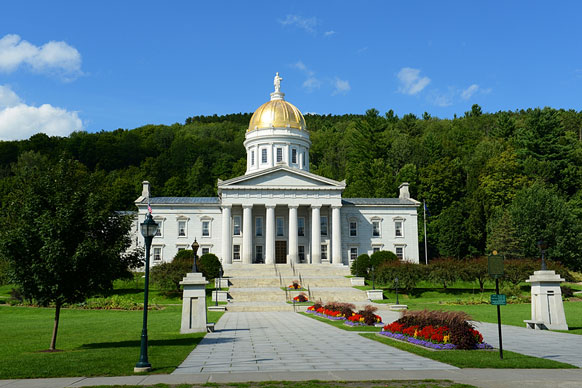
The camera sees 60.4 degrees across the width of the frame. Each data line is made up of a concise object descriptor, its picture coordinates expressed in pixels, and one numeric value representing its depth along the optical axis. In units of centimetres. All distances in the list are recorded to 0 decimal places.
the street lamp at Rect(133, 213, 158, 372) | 1252
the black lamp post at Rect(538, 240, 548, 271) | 2140
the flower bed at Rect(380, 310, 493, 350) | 1559
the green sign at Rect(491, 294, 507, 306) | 1423
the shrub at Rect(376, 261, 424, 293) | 4547
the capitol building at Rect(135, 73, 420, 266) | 6412
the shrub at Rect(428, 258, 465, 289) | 4534
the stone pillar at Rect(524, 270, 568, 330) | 2173
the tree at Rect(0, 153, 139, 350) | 1714
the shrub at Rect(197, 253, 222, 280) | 5067
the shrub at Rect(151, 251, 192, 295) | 4397
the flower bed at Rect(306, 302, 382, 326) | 2416
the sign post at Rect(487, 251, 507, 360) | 1427
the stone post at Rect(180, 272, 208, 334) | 2195
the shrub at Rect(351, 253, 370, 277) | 5397
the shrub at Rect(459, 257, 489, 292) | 4501
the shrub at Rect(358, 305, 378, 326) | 2403
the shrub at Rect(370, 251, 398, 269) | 5316
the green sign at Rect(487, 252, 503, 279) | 1429
